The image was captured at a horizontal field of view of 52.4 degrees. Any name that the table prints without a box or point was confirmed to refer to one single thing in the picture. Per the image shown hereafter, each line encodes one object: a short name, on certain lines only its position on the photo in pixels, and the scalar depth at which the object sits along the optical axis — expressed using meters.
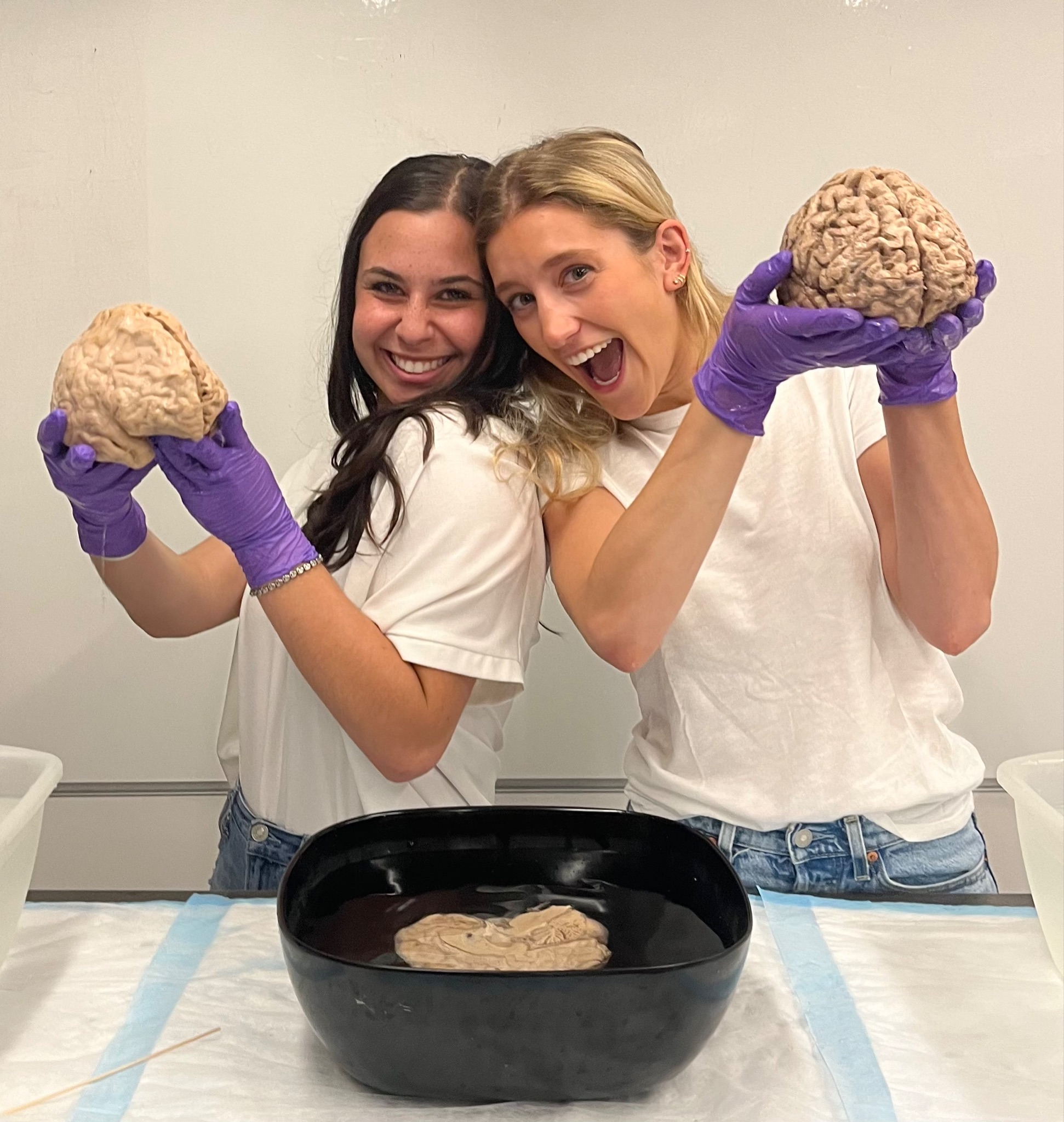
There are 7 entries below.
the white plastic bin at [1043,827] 0.94
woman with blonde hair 1.28
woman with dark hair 1.29
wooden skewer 0.82
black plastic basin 0.77
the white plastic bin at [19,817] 0.92
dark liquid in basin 0.94
